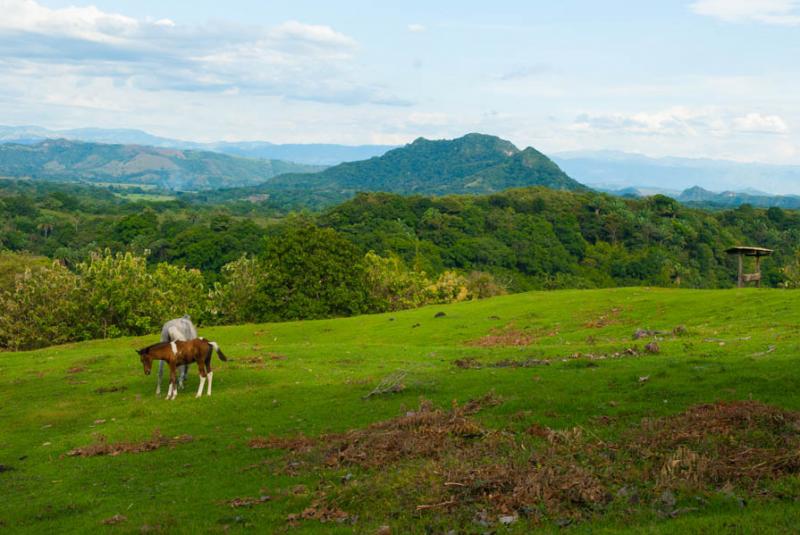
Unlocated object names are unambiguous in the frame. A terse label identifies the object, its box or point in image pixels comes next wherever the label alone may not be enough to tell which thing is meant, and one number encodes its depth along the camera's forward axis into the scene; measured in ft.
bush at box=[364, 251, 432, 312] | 254.47
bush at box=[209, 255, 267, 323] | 237.86
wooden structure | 156.04
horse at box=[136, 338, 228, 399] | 84.48
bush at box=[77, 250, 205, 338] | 188.03
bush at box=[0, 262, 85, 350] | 183.52
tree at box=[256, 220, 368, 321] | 224.74
